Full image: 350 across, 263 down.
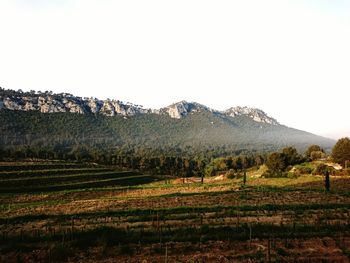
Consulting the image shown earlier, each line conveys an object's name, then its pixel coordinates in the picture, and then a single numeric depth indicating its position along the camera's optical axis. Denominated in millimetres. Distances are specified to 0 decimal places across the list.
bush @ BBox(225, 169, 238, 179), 85600
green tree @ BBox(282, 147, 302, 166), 87625
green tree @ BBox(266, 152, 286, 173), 83750
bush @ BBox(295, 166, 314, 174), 68688
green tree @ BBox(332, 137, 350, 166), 73188
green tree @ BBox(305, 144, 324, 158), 105738
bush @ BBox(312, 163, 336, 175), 64500
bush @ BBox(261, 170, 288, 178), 70125
